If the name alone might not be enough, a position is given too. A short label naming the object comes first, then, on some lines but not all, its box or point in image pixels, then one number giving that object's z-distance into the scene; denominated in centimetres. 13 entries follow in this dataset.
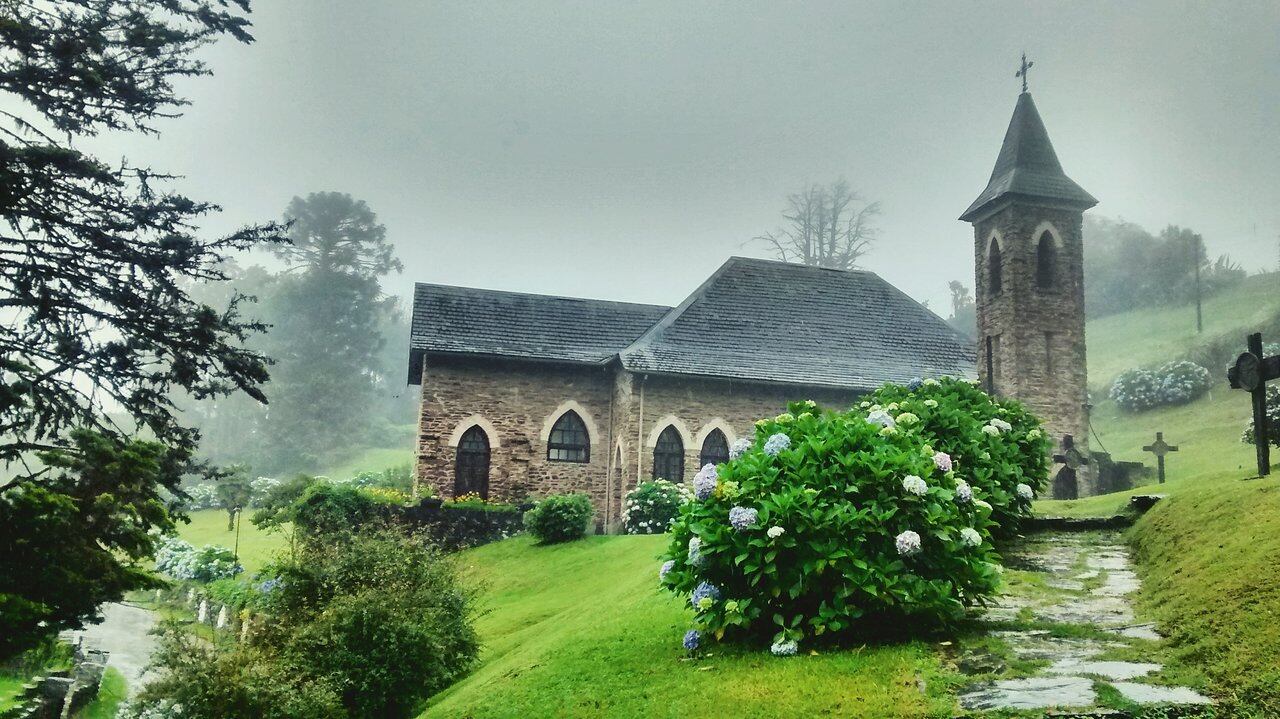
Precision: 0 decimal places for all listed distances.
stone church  2520
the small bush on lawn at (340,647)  916
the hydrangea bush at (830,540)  719
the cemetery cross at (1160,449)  2368
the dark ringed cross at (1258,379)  970
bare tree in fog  4956
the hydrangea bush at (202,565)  2544
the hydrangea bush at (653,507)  2209
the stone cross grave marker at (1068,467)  2416
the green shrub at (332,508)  2064
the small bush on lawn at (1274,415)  1231
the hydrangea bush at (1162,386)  3897
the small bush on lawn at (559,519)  2086
